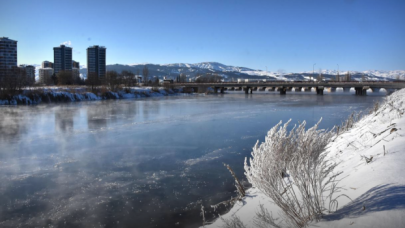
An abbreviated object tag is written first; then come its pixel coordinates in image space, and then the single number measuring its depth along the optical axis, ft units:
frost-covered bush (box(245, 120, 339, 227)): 12.67
